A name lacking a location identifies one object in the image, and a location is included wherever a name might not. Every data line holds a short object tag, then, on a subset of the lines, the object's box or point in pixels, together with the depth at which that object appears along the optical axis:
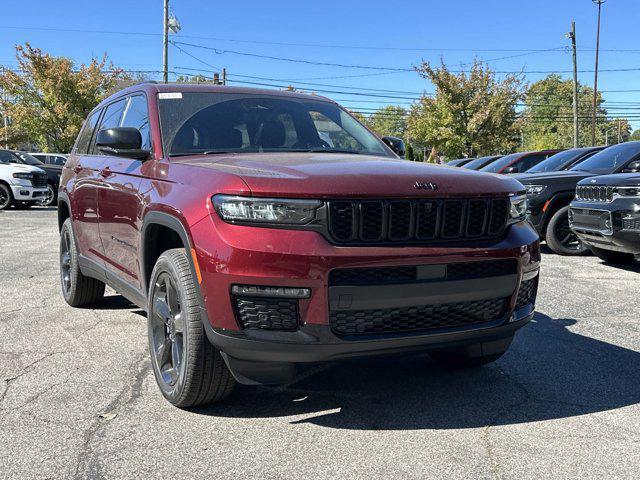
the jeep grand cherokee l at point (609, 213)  7.05
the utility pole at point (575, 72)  36.18
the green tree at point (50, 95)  33.12
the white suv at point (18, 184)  17.97
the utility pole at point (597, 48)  37.33
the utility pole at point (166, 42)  32.31
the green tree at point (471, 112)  35.59
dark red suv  2.78
